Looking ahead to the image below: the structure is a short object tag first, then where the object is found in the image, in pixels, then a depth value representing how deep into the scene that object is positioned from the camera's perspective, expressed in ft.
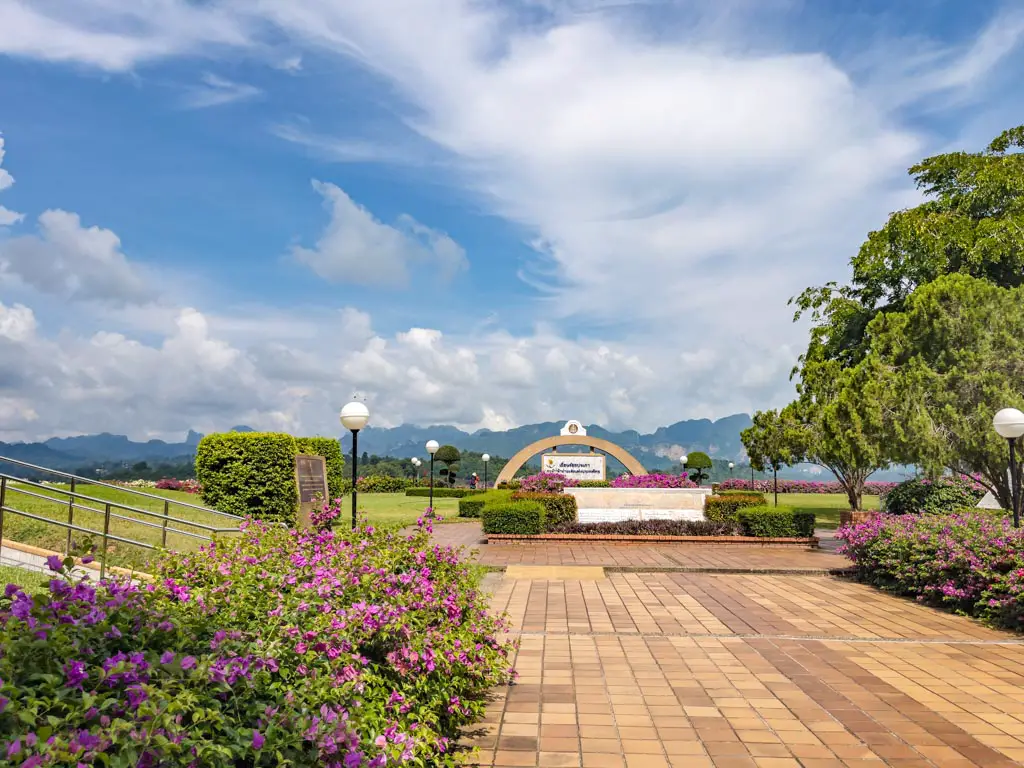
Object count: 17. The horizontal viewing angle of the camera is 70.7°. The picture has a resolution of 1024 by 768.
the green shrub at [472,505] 72.95
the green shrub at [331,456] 58.23
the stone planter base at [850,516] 55.26
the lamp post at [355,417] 34.60
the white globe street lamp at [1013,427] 31.65
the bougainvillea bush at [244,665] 6.39
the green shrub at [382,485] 131.23
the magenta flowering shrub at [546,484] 74.33
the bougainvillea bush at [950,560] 25.29
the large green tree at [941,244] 65.77
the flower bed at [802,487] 136.36
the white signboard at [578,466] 111.96
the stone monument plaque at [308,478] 38.78
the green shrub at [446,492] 115.34
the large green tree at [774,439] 66.69
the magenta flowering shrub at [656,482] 81.56
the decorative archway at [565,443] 120.06
